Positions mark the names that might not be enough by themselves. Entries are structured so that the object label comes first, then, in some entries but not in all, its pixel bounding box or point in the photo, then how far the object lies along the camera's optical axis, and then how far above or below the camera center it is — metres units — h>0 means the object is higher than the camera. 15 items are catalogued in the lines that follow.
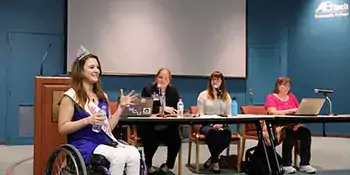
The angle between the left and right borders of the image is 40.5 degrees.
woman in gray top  4.73 -0.22
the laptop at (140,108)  3.87 -0.16
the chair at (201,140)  4.81 -0.53
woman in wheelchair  2.77 -0.19
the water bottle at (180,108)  4.38 -0.18
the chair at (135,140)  4.57 -0.51
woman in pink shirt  4.76 -0.42
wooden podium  3.56 -0.21
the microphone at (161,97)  4.40 -0.08
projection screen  7.59 +0.90
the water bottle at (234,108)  4.55 -0.18
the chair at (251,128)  5.12 -0.44
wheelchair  2.55 -0.44
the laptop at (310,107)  4.36 -0.16
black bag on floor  4.38 -0.69
